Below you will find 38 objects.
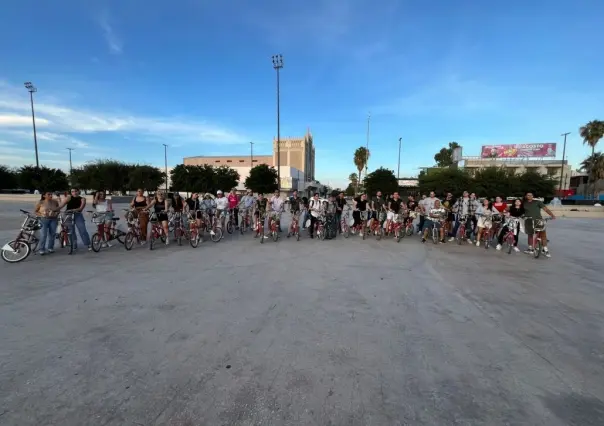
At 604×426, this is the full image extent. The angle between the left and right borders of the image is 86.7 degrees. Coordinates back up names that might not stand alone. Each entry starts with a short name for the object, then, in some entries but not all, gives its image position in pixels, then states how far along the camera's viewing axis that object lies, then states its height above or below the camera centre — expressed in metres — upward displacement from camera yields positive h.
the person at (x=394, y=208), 11.77 -0.78
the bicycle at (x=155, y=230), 9.46 -1.43
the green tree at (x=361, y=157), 75.44 +6.91
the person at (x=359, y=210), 12.48 -0.91
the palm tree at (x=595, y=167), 54.49 +3.92
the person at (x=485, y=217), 10.48 -0.95
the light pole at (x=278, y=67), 32.34 +11.92
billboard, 73.88 +9.15
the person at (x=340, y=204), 12.77 -0.72
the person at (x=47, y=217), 8.23 -0.91
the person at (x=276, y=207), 11.56 -0.80
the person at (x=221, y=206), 12.36 -0.84
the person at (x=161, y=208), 9.67 -0.75
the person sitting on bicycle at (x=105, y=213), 9.12 -0.86
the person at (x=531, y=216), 9.07 -0.78
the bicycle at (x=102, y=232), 8.88 -1.44
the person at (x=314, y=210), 11.90 -0.91
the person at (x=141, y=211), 9.80 -0.84
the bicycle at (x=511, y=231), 9.56 -1.28
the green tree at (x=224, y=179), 67.44 +1.18
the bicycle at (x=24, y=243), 7.54 -1.51
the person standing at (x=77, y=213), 8.62 -0.86
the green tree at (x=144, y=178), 53.38 +0.97
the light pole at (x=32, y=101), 39.12 +10.00
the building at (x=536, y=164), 74.69 +5.84
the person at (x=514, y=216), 9.66 -0.84
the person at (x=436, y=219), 11.08 -1.10
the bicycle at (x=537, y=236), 8.91 -1.33
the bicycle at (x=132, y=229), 9.20 -1.39
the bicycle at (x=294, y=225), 12.14 -1.51
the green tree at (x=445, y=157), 82.61 +8.10
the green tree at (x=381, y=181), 55.75 +0.98
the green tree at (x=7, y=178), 59.81 +0.58
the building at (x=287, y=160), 90.19 +9.39
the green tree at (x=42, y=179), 47.47 +0.43
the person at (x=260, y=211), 11.49 -0.97
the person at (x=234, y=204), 13.46 -0.82
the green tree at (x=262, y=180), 63.19 +0.98
